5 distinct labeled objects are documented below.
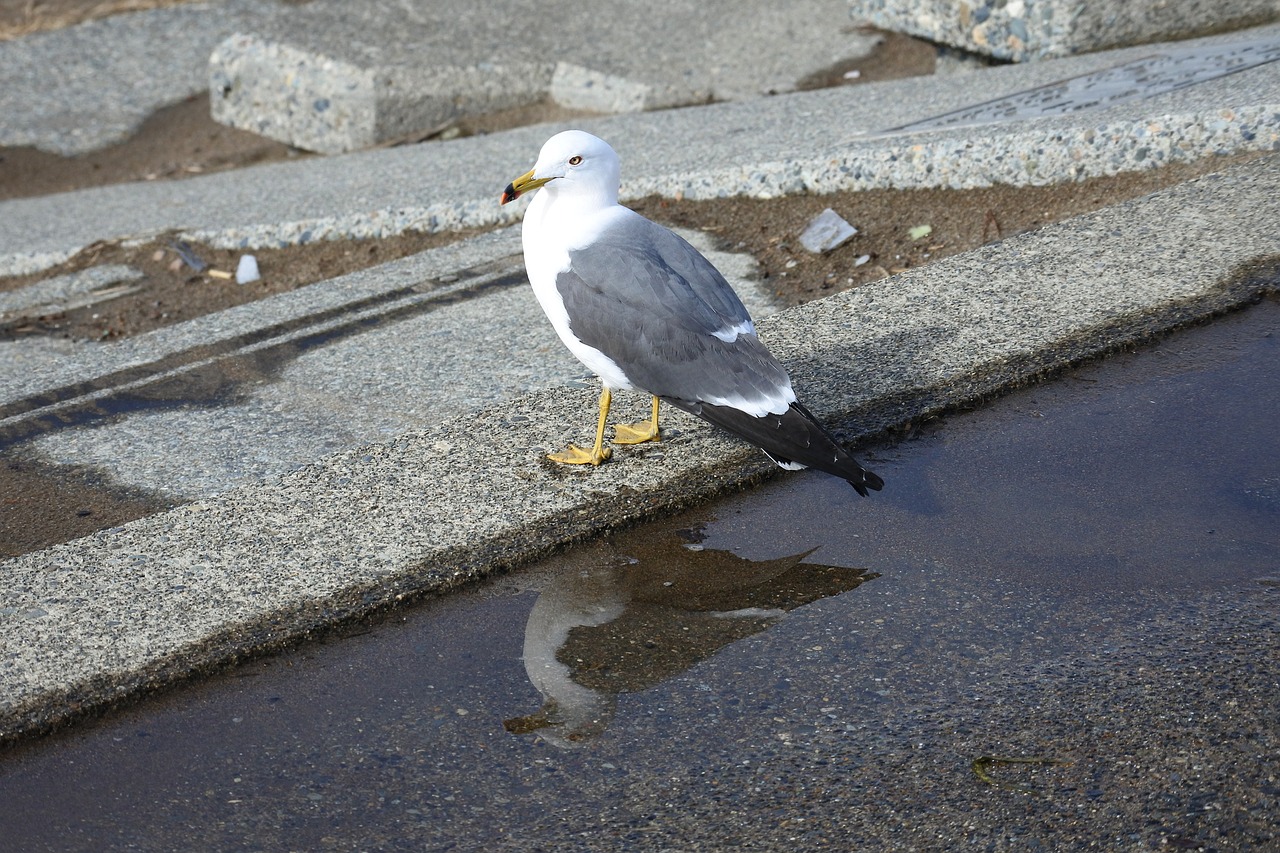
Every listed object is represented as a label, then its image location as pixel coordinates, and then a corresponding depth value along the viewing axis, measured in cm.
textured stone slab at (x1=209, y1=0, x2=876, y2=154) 1741
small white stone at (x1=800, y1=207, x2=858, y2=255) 1102
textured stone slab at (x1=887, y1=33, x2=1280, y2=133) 1210
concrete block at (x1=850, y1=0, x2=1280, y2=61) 1457
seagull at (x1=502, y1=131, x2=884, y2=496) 659
